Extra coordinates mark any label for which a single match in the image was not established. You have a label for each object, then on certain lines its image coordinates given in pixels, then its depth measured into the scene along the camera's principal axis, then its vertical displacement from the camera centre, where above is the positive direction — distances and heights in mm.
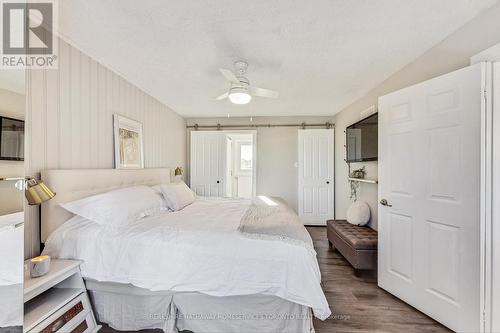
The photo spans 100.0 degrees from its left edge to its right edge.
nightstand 1312 -970
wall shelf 2862 -222
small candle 1375 -681
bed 1514 -801
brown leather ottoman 2480 -985
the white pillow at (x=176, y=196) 2630 -417
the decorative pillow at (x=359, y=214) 3057 -716
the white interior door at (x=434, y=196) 1576 -269
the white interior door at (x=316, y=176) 4734 -248
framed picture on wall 2578 +283
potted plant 3352 -124
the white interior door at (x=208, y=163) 4891 +38
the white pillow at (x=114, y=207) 1789 -389
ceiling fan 2246 +829
